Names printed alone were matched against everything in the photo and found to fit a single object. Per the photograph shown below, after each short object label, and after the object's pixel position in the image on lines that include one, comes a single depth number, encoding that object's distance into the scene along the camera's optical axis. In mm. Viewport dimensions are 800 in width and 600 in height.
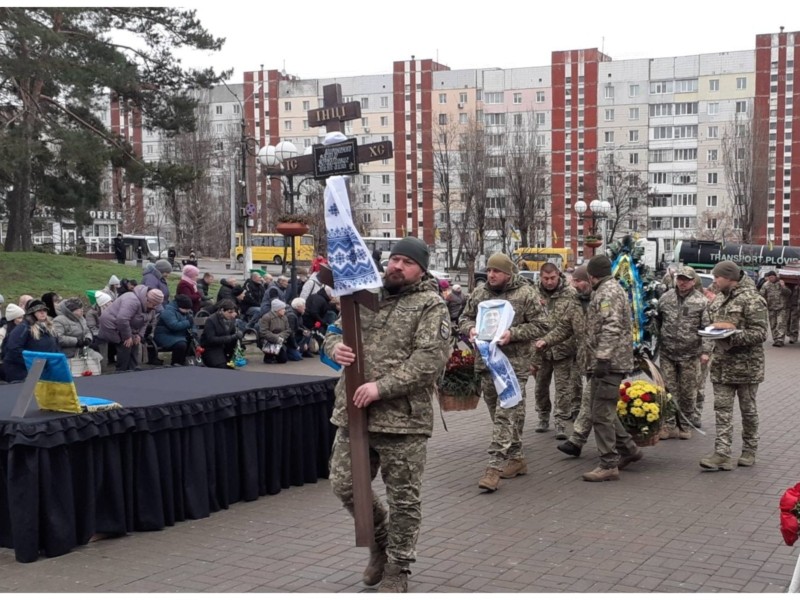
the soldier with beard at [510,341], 8617
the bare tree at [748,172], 67312
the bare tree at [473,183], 64625
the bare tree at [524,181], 65375
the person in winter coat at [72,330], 13976
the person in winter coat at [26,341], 11945
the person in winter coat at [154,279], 17234
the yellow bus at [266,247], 72562
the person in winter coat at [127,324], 14906
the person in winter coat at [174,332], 16047
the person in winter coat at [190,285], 18781
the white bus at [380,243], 68812
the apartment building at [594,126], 92312
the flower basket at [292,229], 19375
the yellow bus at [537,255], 63622
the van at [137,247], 63031
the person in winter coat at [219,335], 15781
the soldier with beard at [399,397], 5480
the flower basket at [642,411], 9273
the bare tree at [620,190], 76375
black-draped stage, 6395
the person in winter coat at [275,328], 19219
